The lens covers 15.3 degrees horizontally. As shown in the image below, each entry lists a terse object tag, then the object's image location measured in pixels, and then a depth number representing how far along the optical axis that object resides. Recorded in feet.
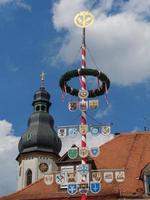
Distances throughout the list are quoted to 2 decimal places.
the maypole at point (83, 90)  76.64
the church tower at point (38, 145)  187.83
